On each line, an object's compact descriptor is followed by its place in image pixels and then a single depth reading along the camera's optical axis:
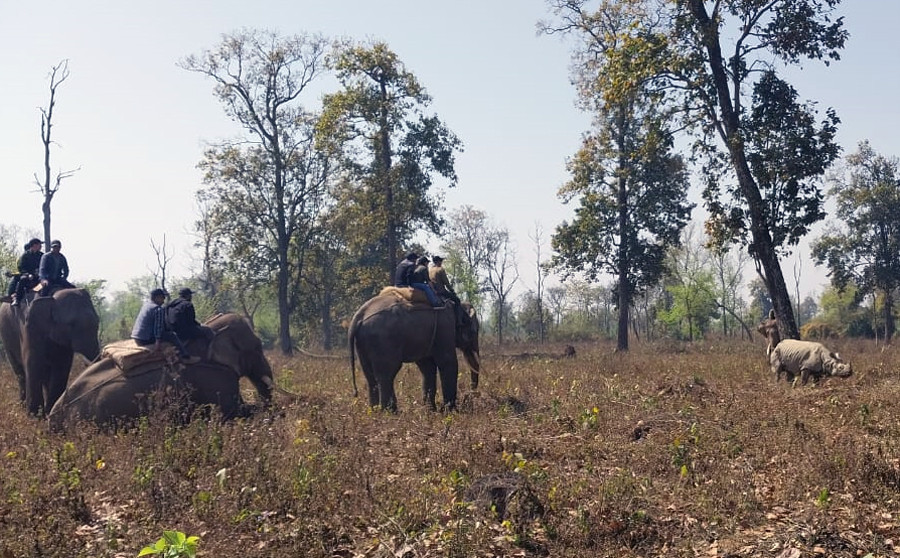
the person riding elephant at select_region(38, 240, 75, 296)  14.41
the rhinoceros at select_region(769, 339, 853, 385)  15.23
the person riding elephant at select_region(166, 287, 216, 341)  12.29
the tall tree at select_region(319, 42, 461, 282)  37.25
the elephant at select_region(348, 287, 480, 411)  13.74
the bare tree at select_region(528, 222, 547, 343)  60.44
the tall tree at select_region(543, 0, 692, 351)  36.38
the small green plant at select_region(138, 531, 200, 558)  6.14
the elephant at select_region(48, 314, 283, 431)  11.41
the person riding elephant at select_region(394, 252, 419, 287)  14.42
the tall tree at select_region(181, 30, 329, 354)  40.70
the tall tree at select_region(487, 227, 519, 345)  73.24
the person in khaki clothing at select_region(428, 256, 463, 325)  14.98
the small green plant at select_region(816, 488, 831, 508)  7.57
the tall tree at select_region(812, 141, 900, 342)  44.75
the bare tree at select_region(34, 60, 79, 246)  31.42
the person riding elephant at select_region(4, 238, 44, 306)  14.71
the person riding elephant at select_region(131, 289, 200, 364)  12.12
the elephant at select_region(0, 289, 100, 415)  13.90
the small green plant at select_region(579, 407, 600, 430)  11.21
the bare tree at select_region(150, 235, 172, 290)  57.29
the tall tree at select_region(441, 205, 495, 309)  72.69
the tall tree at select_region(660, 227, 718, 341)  63.38
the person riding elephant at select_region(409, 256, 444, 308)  14.17
